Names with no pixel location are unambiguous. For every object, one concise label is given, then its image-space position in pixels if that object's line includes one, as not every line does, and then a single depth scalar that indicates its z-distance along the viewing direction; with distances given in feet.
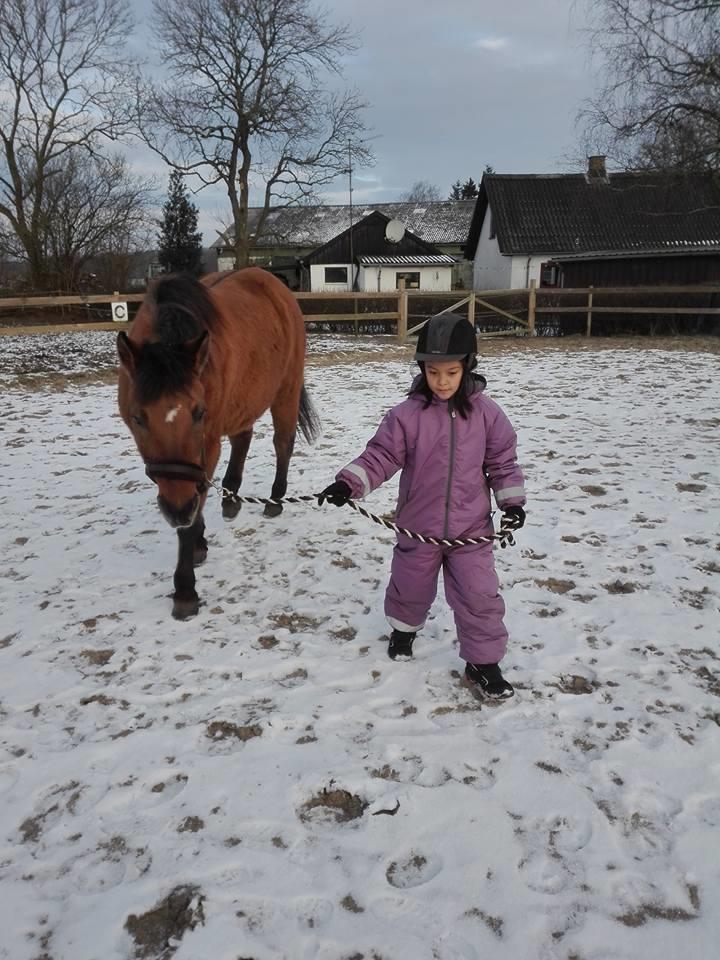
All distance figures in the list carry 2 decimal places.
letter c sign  44.32
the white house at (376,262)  113.91
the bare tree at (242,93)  76.89
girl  7.83
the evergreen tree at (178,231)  123.75
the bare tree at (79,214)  73.26
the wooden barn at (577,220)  90.17
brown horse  7.95
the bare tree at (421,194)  256.95
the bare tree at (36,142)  65.36
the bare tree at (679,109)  47.62
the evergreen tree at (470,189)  202.08
